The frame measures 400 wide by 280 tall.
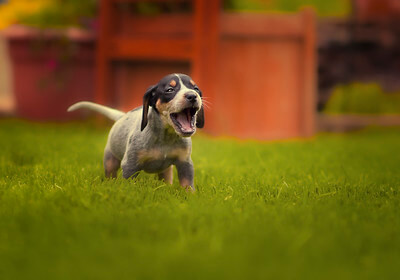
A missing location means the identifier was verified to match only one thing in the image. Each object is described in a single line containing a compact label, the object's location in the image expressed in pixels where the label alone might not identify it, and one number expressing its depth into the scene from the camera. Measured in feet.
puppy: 19.21
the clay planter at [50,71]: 50.06
